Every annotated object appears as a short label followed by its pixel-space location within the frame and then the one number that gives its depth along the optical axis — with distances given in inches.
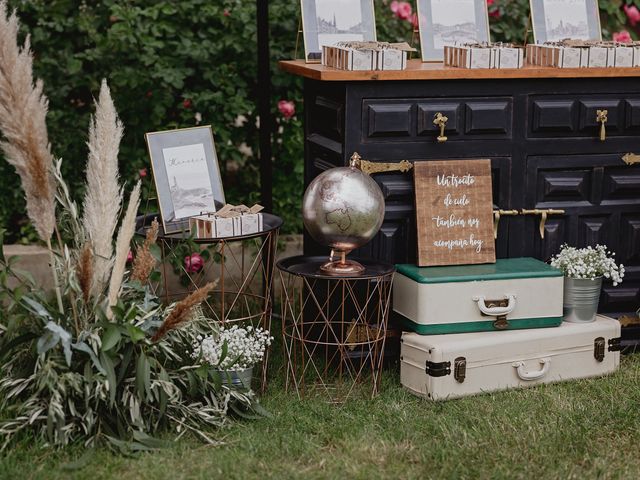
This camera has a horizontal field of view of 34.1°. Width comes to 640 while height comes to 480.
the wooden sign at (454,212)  157.4
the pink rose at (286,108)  204.2
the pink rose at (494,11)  215.3
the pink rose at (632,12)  214.7
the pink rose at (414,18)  191.8
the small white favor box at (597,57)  161.5
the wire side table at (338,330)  150.3
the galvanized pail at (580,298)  160.4
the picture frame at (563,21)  173.5
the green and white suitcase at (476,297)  151.3
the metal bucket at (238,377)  142.6
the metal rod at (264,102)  171.3
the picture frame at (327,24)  166.6
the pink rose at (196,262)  183.5
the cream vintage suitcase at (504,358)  148.6
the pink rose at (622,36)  201.5
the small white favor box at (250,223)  146.9
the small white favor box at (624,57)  162.6
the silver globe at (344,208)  143.6
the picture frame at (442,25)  169.9
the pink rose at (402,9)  207.8
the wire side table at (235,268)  147.8
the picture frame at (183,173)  149.2
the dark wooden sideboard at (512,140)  154.4
